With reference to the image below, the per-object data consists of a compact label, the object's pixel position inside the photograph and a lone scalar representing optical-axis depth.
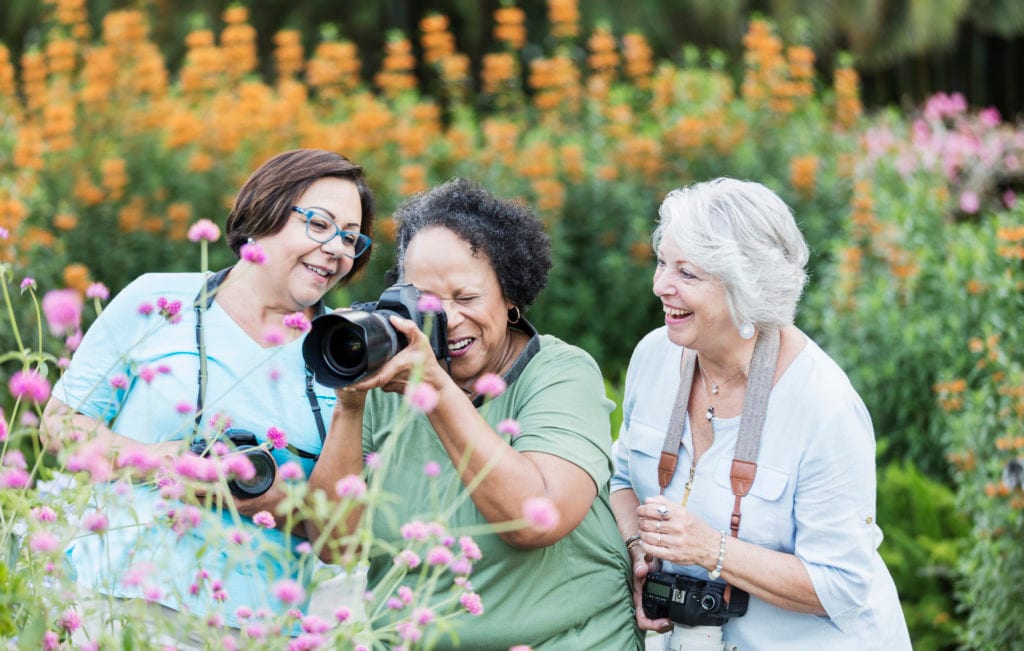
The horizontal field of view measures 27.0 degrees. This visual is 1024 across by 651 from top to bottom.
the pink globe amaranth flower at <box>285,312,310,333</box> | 2.50
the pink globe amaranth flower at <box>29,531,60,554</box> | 2.17
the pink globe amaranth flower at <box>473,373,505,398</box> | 2.38
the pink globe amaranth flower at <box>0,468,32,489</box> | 2.30
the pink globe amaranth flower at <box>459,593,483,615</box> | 2.38
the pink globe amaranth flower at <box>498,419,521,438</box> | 2.38
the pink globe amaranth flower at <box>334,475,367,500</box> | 2.23
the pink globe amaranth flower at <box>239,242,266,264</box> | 2.49
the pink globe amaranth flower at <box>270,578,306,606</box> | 2.21
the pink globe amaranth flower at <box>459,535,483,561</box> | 2.33
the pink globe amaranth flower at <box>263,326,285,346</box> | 2.36
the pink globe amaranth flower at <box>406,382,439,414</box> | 2.27
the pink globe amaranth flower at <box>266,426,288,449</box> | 2.55
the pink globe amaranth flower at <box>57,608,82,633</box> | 2.31
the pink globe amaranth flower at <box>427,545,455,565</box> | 2.25
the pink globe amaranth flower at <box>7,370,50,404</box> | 2.26
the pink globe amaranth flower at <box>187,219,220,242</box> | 2.51
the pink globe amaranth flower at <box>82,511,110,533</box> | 2.27
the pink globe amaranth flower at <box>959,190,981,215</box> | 7.27
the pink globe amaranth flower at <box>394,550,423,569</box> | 2.30
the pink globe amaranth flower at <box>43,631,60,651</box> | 2.30
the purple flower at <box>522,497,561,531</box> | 2.27
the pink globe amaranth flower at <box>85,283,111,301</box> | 2.49
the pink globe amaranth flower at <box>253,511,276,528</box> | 2.48
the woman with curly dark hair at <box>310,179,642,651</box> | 2.63
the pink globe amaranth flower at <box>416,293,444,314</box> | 2.50
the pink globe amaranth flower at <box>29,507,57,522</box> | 2.37
